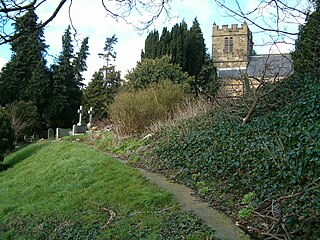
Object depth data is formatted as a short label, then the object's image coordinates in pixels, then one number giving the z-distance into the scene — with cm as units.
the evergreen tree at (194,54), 2338
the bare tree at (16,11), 315
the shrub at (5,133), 1313
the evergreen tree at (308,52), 598
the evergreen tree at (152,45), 2414
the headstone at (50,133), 1921
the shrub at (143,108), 976
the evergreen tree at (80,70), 2869
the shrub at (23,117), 2011
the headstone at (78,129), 1696
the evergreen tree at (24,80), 2471
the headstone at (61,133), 1705
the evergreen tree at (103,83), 2614
